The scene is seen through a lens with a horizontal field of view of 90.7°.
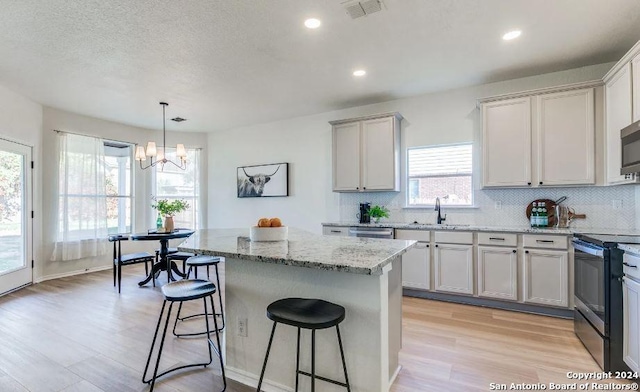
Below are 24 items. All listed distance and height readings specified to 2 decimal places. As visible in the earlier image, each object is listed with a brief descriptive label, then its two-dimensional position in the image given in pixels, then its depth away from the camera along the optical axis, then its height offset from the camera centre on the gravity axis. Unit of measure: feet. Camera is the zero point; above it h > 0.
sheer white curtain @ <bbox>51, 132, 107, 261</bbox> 16.78 -0.12
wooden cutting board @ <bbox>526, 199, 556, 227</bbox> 12.10 -0.51
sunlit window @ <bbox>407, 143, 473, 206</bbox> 13.92 +0.98
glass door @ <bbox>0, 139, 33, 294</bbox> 13.78 -0.89
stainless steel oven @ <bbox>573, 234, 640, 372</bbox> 7.20 -2.51
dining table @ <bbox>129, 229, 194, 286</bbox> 14.04 -2.58
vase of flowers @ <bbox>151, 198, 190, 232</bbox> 15.25 -0.67
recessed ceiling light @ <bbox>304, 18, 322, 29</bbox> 8.59 +4.79
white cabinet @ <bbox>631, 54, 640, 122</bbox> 8.80 +3.11
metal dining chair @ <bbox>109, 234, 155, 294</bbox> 14.23 -2.89
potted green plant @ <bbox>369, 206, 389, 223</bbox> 14.43 -0.80
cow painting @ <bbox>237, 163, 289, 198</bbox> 18.76 +1.01
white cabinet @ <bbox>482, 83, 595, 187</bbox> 11.03 +2.12
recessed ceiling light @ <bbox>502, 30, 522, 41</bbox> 9.20 +4.78
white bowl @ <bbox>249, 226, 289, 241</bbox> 7.56 -0.88
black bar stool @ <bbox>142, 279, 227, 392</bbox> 6.57 -2.05
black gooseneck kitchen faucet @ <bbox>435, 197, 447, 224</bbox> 13.89 -0.92
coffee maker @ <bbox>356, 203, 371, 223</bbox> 15.19 -0.79
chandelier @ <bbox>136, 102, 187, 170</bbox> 13.78 +1.97
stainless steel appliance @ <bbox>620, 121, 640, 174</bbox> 8.50 +1.34
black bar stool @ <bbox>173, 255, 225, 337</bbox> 9.82 -2.44
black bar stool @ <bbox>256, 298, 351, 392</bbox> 5.07 -1.98
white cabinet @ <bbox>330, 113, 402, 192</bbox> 14.28 +2.01
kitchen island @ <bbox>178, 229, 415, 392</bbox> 5.75 -2.13
